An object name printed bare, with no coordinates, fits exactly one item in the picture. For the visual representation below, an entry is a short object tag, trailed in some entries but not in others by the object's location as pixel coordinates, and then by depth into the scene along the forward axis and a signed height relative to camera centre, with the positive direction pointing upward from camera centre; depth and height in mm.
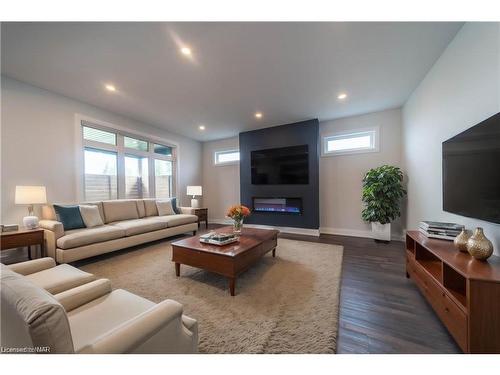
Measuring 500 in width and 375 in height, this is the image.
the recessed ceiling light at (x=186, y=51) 2230 +1617
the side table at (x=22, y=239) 2326 -633
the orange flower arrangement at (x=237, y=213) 2730 -372
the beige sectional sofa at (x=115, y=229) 2589 -680
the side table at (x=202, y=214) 5123 -723
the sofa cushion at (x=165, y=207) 4421 -462
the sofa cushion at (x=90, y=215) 3163 -458
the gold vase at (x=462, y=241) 1581 -469
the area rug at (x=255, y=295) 1373 -1098
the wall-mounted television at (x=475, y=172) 1427 +112
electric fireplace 4672 -481
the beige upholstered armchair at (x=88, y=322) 598 -588
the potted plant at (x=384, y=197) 3635 -224
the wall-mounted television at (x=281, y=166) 4602 +526
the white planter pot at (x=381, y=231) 3727 -905
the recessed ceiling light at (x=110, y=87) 3051 +1624
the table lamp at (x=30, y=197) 2627 -118
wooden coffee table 1990 -770
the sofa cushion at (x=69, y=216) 2936 -439
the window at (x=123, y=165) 3816 +526
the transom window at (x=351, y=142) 4219 +1013
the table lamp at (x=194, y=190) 5477 -81
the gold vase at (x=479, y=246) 1364 -447
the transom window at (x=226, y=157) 5993 +967
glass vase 2779 -588
